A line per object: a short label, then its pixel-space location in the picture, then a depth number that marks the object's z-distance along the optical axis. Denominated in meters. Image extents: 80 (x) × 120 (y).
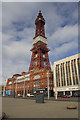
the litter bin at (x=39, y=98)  14.37
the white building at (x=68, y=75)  45.78
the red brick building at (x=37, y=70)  58.00
